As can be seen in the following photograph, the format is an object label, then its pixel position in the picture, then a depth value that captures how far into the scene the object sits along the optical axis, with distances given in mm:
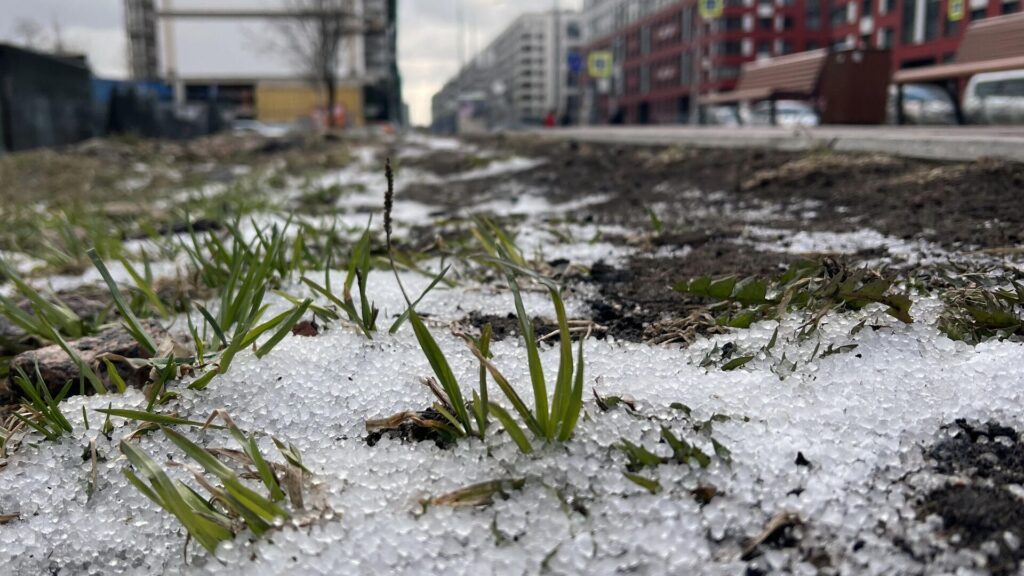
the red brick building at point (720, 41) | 33500
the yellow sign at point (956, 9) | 9305
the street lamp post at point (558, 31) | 39247
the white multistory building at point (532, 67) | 94500
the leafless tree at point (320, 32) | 25297
